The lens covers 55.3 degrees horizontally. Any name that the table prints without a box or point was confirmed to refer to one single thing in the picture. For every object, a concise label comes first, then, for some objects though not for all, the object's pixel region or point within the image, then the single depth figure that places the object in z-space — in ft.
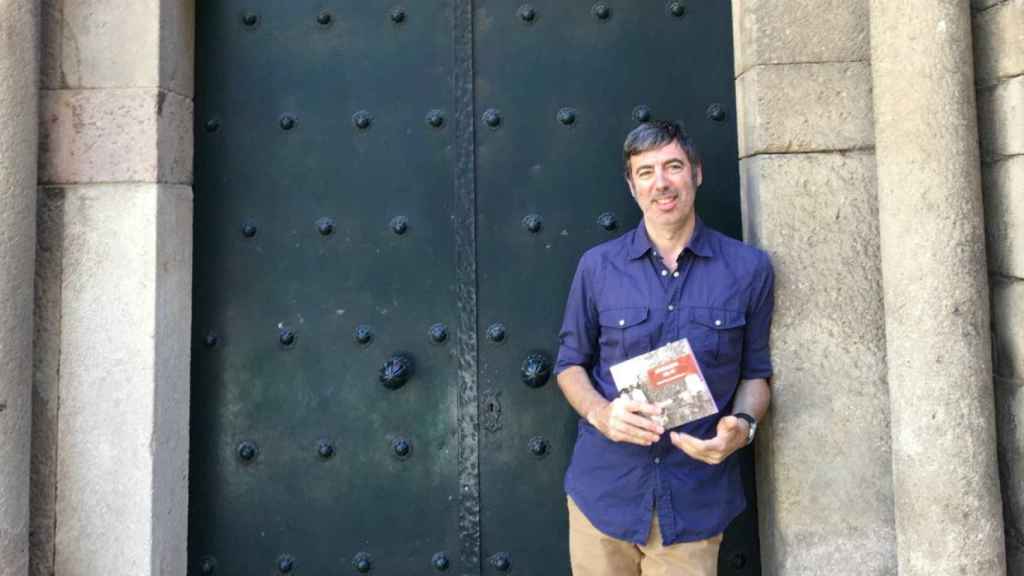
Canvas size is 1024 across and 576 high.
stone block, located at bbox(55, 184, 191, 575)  8.21
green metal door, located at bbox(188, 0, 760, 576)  8.86
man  7.10
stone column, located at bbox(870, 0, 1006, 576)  6.88
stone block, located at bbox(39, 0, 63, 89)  8.46
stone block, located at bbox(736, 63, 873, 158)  7.84
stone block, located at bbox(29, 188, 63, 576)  8.23
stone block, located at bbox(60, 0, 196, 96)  8.45
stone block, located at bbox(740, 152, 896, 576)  7.68
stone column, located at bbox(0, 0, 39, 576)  7.71
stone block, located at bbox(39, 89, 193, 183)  8.36
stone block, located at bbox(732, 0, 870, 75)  7.89
